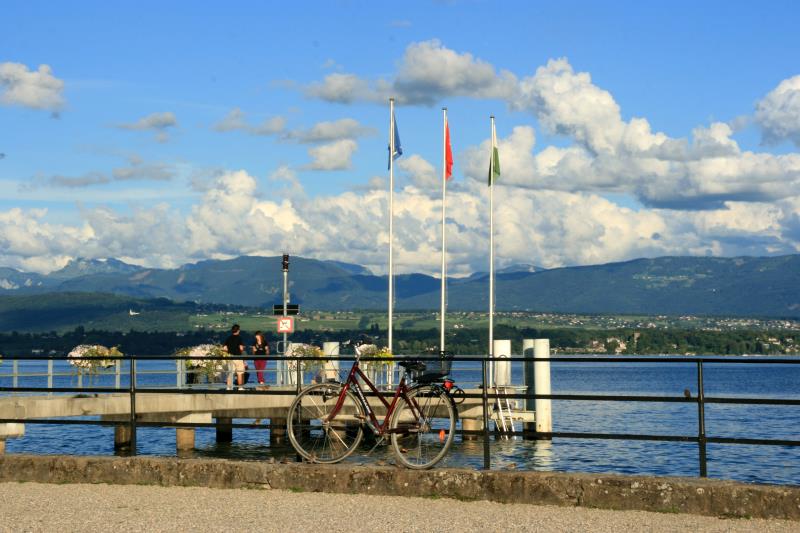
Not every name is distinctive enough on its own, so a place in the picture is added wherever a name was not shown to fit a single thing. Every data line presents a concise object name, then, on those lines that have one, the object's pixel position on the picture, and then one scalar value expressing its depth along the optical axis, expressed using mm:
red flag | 43281
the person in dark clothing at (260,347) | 34812
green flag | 45625
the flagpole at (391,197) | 43756
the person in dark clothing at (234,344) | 32562
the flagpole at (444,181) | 43438
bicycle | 12148
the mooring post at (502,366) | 36500
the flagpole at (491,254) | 43500
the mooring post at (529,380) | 35406
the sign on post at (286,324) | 37781
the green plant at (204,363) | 36922
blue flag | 44250
